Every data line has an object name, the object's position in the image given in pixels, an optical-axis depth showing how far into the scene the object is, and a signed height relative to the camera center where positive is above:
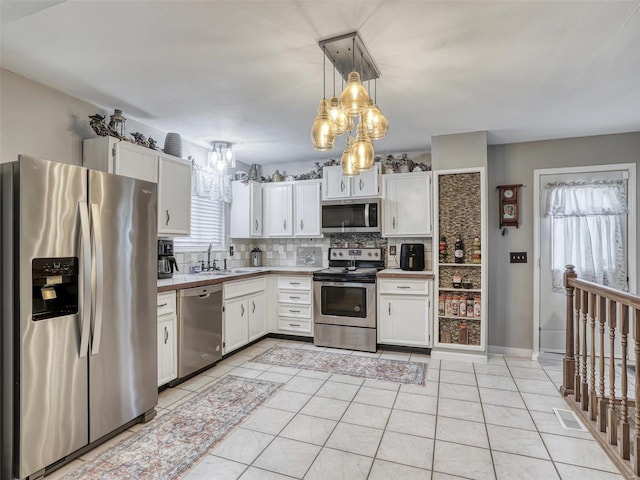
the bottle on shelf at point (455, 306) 3.75 -0.71
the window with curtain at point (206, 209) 4.00 +0.40
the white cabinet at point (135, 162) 2.80 +0.68
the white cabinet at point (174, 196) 3.21 +0.44
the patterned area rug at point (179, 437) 1.88 -1.26
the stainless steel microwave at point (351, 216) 4.22 +0.31
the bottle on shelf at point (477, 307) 3.68 -0.71
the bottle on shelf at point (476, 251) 3.68 -0.11
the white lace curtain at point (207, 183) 4.00 +0.68
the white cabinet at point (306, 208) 4.59 +0.45
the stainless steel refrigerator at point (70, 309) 1.75 -0.39
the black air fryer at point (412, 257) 4.09 -0.19
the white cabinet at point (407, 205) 4.01 +0.43
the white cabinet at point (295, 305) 4.30 -0.81
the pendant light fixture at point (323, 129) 1.98 +0.65
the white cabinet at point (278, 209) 4.73 +0.44
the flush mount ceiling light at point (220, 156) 3.99 +1.01
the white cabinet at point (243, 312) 3.62 -0.82
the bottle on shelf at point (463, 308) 3.73 -0.73
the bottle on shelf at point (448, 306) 3.77 -0.71
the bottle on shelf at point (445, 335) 3.77 -1.03
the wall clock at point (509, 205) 3.99 +0.42
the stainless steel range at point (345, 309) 3.94 -0.80
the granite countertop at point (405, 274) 3.81 -0.37
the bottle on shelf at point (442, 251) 3.81 -0.11
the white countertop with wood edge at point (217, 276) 2.96 -0.37
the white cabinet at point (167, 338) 2.78 -0.81
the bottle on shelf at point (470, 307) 3.71 -0.72
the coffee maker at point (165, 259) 3.30 -0.18
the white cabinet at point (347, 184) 4.22 +0.72
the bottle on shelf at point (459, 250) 3.72 -0.10
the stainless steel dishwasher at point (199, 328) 3.00 -0.81
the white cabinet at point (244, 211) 4.64 +0.41
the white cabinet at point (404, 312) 3.82 -0.80
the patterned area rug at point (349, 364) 3.25 -1.27
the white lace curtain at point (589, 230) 3.68 +0.12
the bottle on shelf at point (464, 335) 3.72 -1.02
